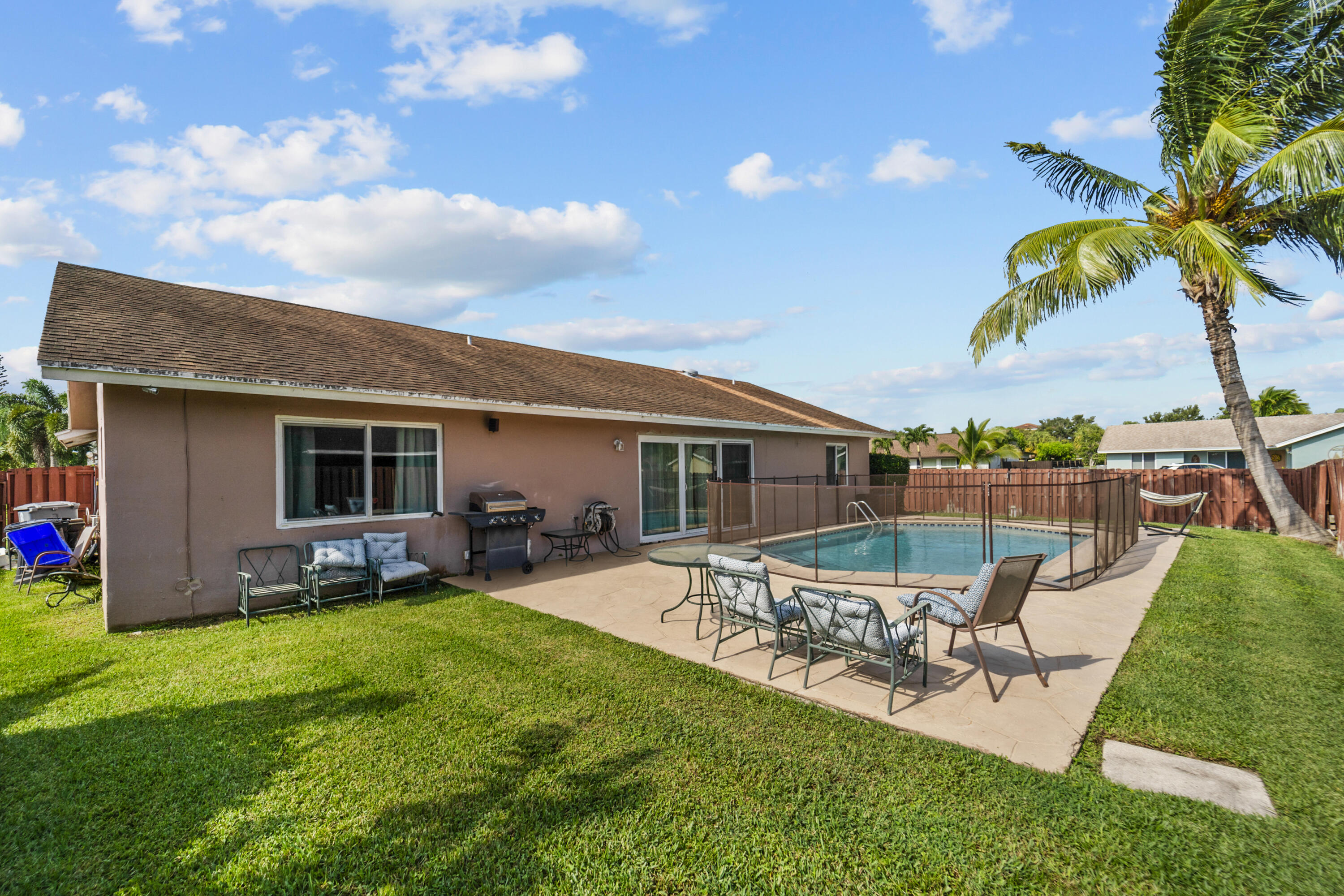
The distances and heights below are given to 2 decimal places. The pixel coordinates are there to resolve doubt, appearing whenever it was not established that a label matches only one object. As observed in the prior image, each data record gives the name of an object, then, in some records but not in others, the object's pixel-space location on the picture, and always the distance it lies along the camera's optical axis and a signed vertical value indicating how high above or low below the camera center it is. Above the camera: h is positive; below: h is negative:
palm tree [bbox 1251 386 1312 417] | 37.19 +2.73
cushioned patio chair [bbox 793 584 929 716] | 4.33 -1.42
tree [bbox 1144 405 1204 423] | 71.00 +3.91
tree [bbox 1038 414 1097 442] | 77.06 +2.91
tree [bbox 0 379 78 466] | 23.06 +1.60
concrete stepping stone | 3.01 -1.87
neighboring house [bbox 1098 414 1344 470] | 26.22 +0.17
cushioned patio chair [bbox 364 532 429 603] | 7.59 -1.45
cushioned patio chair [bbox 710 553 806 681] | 4.99 -1.37
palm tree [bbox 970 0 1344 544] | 9.55 +4.81
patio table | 6.30 -1.19
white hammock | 12.05 -1.18
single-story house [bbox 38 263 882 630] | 6.47 +0.39
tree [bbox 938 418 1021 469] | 26.98 +0.17
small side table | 10.17 -1.63
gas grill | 8.88 -1.12
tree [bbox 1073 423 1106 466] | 55.66 +0.71
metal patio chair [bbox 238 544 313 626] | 7.03 -1.45
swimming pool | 11.40 -2.27
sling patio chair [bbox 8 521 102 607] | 8.09 -1.31
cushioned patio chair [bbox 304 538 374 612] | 7.18 -1.39
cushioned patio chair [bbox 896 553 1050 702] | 4.41 -1.23
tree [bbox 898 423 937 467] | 35.47 +0.95
